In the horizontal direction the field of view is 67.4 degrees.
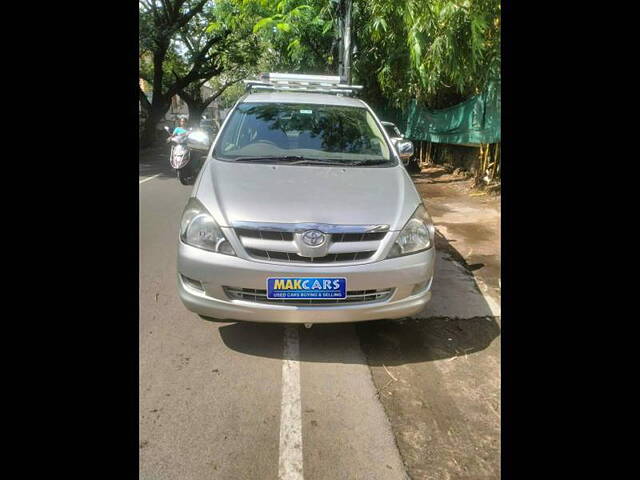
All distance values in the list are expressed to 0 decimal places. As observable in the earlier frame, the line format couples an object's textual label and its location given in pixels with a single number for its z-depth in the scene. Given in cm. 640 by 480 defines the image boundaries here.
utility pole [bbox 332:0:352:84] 991
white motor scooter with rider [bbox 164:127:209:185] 990
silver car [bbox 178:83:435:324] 276
